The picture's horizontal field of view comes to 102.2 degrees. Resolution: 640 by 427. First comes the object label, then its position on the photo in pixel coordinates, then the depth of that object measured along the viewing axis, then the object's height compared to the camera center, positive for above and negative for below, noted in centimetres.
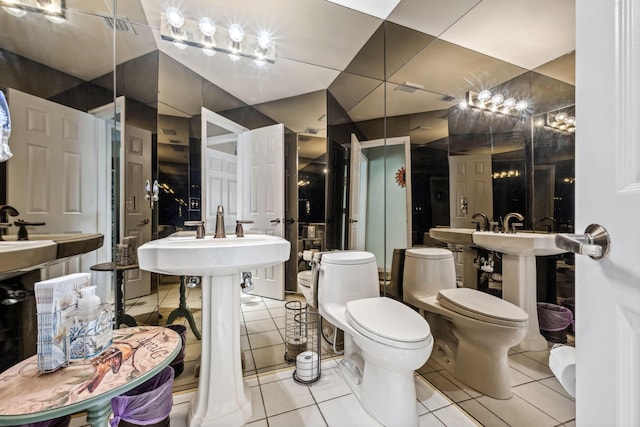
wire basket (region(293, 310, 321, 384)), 162 -96
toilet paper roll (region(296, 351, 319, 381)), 162 -98
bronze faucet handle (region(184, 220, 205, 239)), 153 -11
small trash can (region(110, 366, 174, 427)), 95 -74
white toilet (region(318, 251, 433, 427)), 116 -60
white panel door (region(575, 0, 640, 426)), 37 +1
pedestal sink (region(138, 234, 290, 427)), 125 -69
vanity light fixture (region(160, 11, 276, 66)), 162 +116
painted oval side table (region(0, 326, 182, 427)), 66 -49
